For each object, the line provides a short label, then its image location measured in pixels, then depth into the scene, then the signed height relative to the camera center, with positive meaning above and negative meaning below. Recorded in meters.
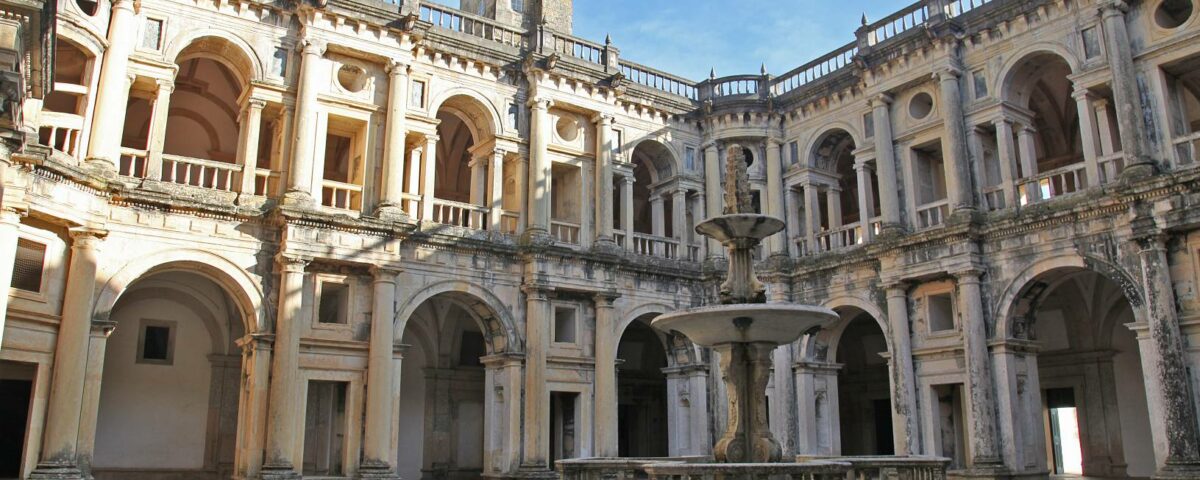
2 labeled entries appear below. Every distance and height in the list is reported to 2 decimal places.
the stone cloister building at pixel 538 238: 17.59 +4.54
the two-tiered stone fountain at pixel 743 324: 12.52 +1.68
